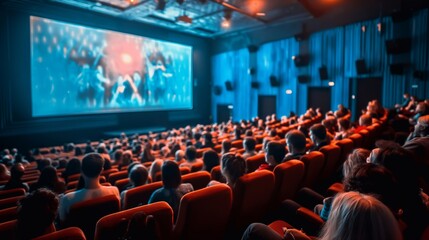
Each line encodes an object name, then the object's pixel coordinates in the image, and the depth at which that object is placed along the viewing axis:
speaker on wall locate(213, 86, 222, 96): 17.81
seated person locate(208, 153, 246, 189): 2.40
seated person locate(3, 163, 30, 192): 3.72
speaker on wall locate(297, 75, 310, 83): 13.45
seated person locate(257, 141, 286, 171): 3.22
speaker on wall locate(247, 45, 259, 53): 15.62
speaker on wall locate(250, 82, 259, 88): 15.74
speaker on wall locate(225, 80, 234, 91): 17.09
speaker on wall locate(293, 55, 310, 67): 13.45
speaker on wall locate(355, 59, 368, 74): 11.23
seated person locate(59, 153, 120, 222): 2.56
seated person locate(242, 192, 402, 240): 0.97
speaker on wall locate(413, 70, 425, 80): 9.48
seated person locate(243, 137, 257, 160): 4.25
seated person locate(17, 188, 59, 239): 1.59
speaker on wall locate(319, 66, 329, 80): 12.62
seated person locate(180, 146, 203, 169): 4.26
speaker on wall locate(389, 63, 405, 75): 10.04
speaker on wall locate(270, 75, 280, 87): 14.70
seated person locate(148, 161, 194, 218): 2.39
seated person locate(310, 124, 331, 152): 3.89
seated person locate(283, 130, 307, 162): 3.40
